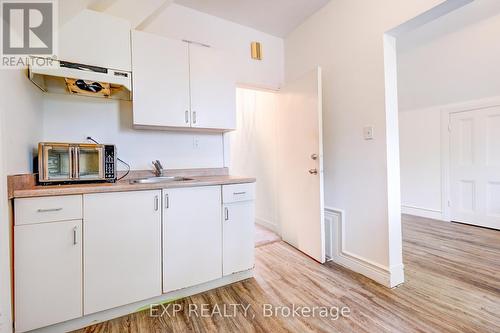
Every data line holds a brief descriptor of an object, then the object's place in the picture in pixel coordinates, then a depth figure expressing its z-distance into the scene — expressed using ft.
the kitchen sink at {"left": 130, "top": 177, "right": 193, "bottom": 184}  6.51
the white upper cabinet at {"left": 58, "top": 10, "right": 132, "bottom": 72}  5.23
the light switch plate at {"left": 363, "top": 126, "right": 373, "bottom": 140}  6.44
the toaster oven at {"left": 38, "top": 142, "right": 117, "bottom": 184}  4.80
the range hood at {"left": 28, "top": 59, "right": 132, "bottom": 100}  4.76
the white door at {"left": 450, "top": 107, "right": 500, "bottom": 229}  10.56
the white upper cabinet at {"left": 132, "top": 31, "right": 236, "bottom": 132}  6.05
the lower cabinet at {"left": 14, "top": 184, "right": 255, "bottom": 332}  4.25
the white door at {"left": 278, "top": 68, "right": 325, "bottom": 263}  7.34
